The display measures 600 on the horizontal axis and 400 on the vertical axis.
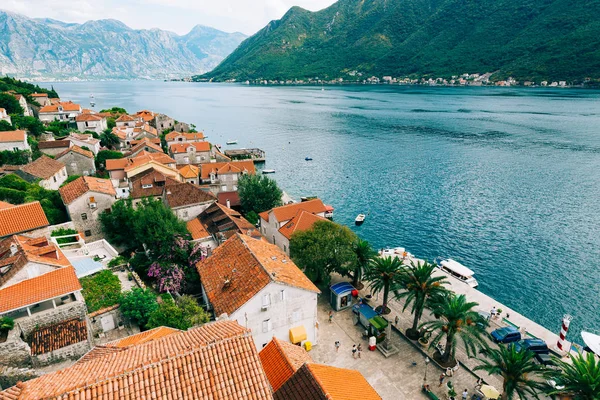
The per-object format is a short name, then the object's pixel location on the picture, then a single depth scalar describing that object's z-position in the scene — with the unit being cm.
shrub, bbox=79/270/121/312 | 3128
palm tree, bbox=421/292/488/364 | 3001
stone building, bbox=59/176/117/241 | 4753
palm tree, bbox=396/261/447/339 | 3419
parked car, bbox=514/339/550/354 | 3531
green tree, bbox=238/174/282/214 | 6788
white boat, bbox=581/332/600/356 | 3622
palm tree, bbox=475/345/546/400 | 2508
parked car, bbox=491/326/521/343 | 3712
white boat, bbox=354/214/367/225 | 7444
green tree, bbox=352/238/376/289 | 4256
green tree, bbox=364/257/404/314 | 3778
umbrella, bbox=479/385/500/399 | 2821
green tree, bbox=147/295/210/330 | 2916
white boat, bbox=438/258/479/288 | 5248
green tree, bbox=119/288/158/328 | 3067
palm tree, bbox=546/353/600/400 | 2173
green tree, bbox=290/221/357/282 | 4128
